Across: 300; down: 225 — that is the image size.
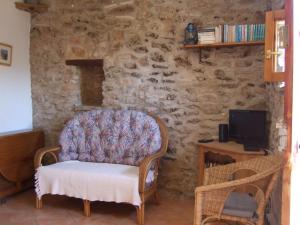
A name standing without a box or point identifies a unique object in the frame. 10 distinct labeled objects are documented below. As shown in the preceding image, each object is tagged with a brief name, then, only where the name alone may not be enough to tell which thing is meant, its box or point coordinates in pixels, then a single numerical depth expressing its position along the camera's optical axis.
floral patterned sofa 3.41
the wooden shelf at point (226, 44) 3.59
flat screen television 3.50
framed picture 4.33
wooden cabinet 4.04
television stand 3.33
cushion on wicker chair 2.41
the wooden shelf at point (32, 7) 4.51
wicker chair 2.32
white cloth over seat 3.38
